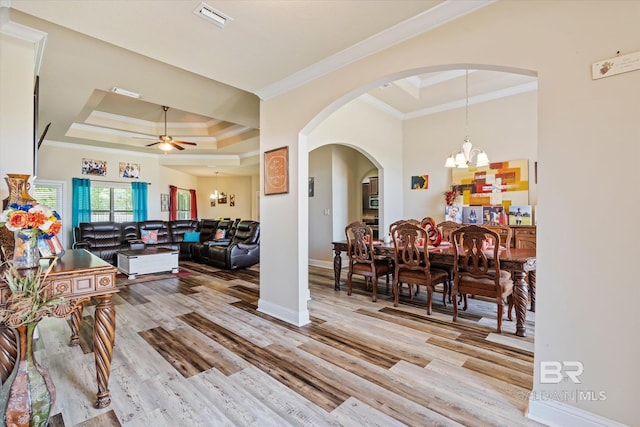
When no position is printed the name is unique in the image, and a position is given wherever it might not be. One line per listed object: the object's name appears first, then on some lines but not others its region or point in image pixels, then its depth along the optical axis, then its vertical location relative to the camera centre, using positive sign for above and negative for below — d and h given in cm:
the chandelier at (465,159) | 390 +66
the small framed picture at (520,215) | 444 -12
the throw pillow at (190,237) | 752 -71
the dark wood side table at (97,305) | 164 -54
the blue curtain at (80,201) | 690 +21
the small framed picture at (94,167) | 707 +105
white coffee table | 537 -97
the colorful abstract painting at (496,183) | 461 +40
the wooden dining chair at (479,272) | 289 -67
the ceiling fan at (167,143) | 551 +128
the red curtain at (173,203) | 893 +20
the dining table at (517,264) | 284 -58
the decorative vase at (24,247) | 172 -22
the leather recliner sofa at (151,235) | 629 -61
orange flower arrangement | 160 -4
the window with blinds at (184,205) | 966 +15
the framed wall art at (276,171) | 330 +44
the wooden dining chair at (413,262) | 338 -65
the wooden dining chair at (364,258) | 399 -70
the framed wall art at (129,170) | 766 +105
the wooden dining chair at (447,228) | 432 -32
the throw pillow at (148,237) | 688 -64
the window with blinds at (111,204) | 742 +15
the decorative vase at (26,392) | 145 -92
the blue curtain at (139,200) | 789 +26
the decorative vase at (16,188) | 192 +15
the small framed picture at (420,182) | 565 +50
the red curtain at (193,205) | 1017 +15
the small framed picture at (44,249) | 198 -26
